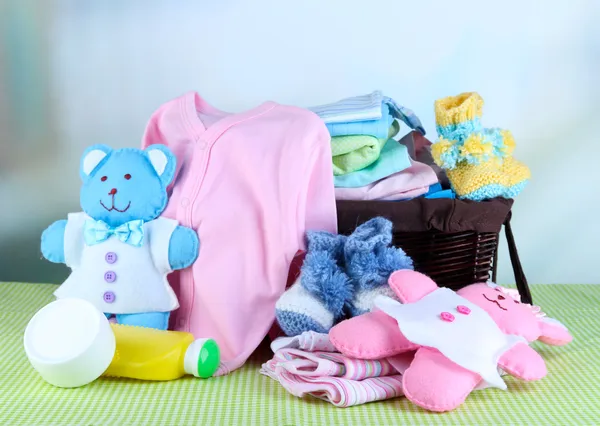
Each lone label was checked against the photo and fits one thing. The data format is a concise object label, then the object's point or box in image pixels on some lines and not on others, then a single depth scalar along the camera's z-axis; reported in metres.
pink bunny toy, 1.14
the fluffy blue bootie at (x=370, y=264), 1.35
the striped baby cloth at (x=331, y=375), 1.17
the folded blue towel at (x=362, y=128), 1.54
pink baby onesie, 1.41
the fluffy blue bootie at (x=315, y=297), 1.33
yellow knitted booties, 1.50
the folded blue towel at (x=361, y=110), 1.54
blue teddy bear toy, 1.43
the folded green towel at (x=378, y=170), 1.54
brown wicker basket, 1.48
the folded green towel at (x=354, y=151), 1.54
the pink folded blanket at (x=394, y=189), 1.53
